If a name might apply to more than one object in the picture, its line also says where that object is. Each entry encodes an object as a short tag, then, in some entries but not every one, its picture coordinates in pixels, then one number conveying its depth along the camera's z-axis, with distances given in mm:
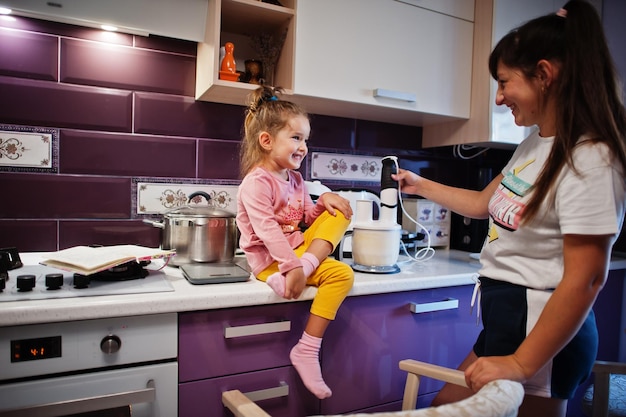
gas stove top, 880
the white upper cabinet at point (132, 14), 1246
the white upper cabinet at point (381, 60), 1372
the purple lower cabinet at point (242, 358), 973
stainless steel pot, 1200
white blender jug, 1272
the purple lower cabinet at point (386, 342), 1145
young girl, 1041
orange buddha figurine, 1344
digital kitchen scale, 1049
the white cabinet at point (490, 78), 1602
